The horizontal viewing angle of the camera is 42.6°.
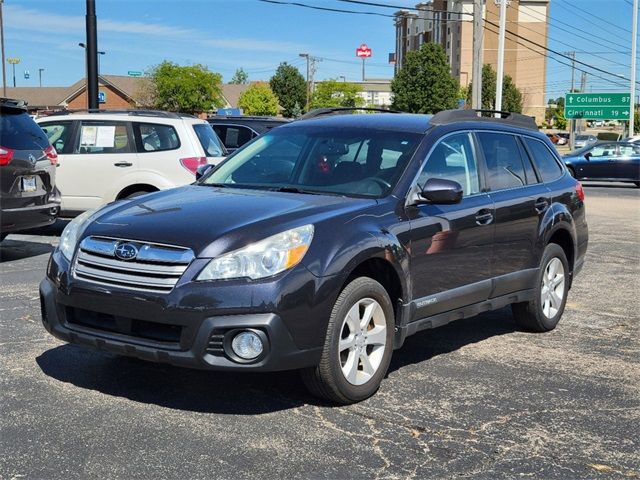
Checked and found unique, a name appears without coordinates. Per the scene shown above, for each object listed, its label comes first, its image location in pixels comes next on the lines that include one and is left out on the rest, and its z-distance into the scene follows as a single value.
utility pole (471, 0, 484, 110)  25.06
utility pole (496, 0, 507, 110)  28.14
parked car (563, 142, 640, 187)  27.12
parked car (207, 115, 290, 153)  15.29
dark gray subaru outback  4.29
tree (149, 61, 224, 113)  86.62
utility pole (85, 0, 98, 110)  15.39
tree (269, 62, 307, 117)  113.75
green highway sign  51.78
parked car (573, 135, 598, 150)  64.26
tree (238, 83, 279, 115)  101.50
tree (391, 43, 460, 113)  63.25
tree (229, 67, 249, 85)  164.98
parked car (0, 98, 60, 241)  9.11
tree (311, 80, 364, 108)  102.69
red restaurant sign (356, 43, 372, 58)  154.38
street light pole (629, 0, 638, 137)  43.47
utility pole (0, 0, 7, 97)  54.33
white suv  11.21
